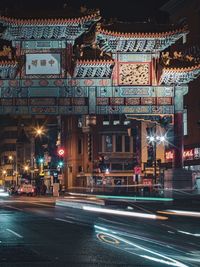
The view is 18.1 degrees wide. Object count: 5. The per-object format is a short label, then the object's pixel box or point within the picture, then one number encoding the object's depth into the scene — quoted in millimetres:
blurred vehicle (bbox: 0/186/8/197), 77038
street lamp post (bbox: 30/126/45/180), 117438
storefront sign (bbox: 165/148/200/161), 67875
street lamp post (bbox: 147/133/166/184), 65131
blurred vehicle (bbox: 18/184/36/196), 73325
